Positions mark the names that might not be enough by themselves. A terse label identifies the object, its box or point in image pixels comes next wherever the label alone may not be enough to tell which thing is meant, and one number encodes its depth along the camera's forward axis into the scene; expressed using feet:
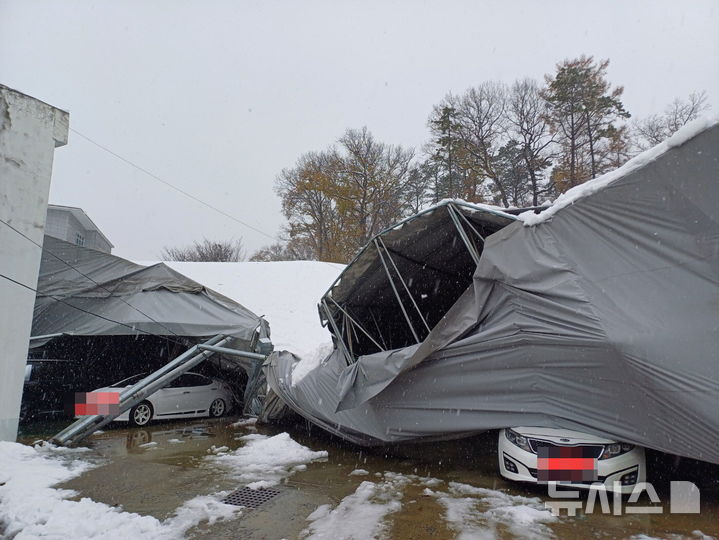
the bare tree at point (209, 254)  142.51
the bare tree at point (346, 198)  112.06
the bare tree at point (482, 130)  95.35
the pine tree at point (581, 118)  85.51
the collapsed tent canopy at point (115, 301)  31.19
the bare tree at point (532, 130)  91.45
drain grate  15.33
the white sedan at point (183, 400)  31.86
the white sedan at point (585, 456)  13.92
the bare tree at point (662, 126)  82.84
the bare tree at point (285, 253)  123.55
